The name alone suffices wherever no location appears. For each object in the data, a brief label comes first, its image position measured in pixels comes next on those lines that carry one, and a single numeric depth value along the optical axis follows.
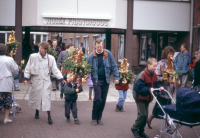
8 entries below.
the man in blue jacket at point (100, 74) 7.05
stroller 5.08
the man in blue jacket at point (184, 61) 11.96
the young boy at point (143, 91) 5.78
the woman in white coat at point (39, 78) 7.22
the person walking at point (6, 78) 7.02
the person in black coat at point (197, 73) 6.74
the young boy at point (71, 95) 7.22
